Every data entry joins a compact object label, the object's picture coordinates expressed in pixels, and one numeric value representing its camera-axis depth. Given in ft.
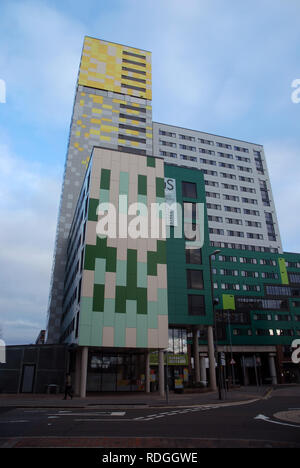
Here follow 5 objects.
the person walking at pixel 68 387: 85.89
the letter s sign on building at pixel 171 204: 160.35
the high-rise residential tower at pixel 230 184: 289.94
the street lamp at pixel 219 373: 82.12
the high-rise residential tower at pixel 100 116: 223.92
